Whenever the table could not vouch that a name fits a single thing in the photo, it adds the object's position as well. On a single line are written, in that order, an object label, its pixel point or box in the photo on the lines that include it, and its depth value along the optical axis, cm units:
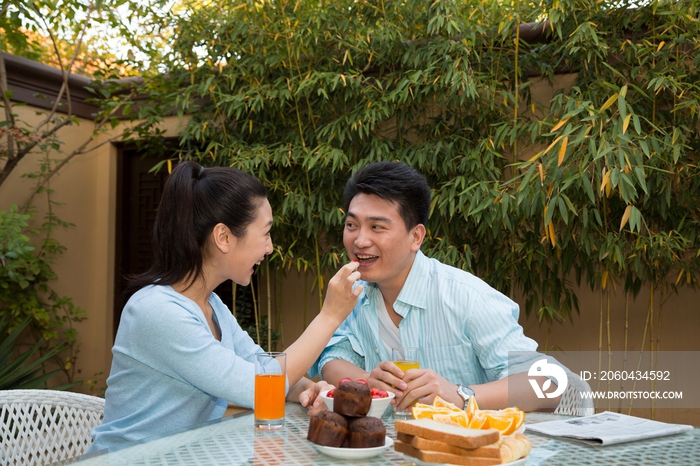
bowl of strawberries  146
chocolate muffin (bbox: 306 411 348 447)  123
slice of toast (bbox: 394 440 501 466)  111
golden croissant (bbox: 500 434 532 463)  112
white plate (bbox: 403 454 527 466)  110
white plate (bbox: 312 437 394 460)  121
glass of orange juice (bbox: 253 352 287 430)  145
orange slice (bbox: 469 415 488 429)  121
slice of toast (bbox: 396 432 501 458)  110
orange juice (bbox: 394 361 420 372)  162
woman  158
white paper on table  134
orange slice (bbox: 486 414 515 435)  123
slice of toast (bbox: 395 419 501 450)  110
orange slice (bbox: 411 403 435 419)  128
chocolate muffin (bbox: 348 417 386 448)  122
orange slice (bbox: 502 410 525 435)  123
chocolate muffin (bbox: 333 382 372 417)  124
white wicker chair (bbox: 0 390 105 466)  169
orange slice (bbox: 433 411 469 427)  121
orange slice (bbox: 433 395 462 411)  134
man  204
